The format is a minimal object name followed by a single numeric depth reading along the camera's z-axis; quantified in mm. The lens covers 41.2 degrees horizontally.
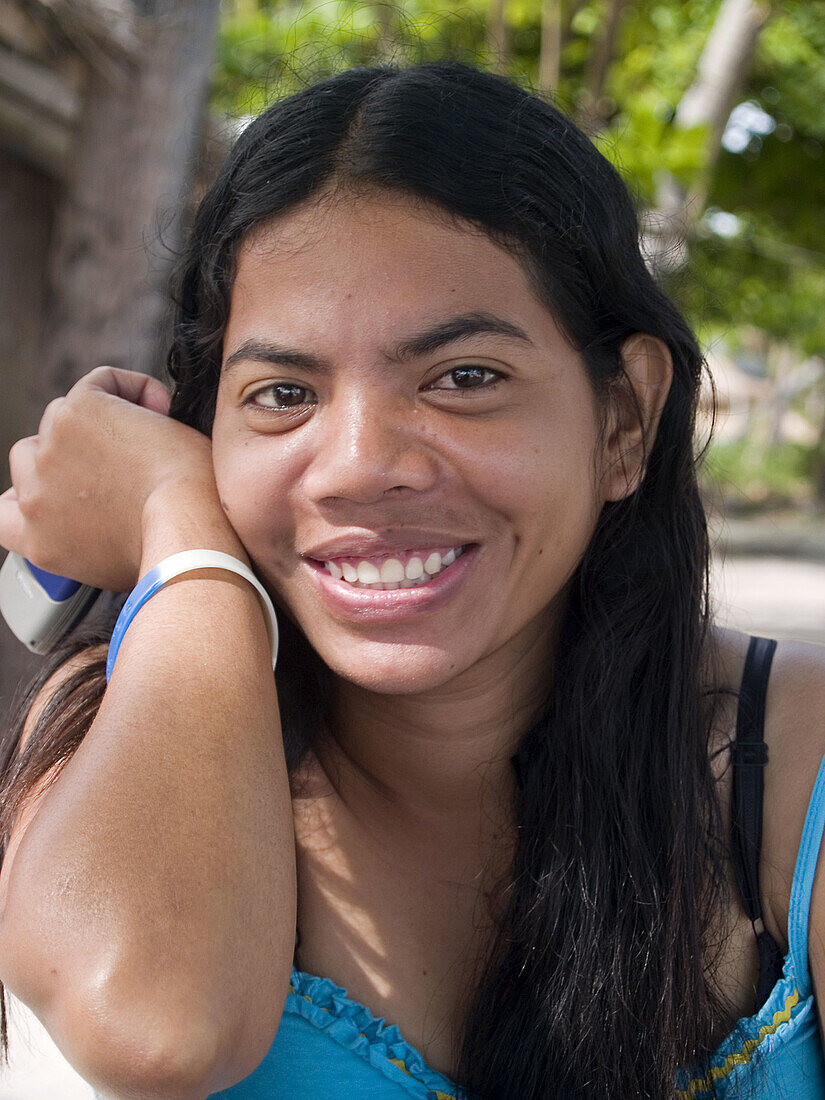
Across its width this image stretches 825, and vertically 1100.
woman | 1417
